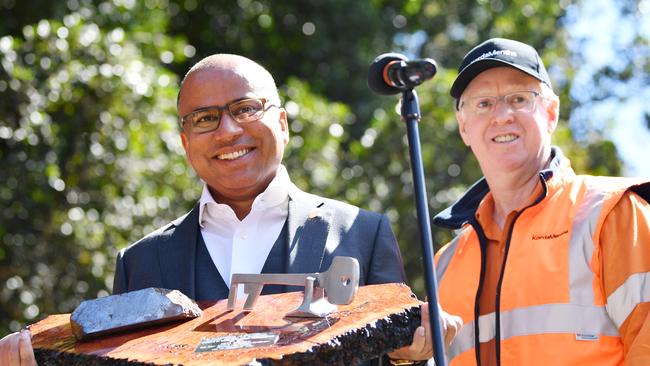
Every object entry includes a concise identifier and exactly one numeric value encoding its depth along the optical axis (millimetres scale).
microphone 2688
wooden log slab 2527
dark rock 2859
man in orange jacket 3410
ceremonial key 2758
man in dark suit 3465
